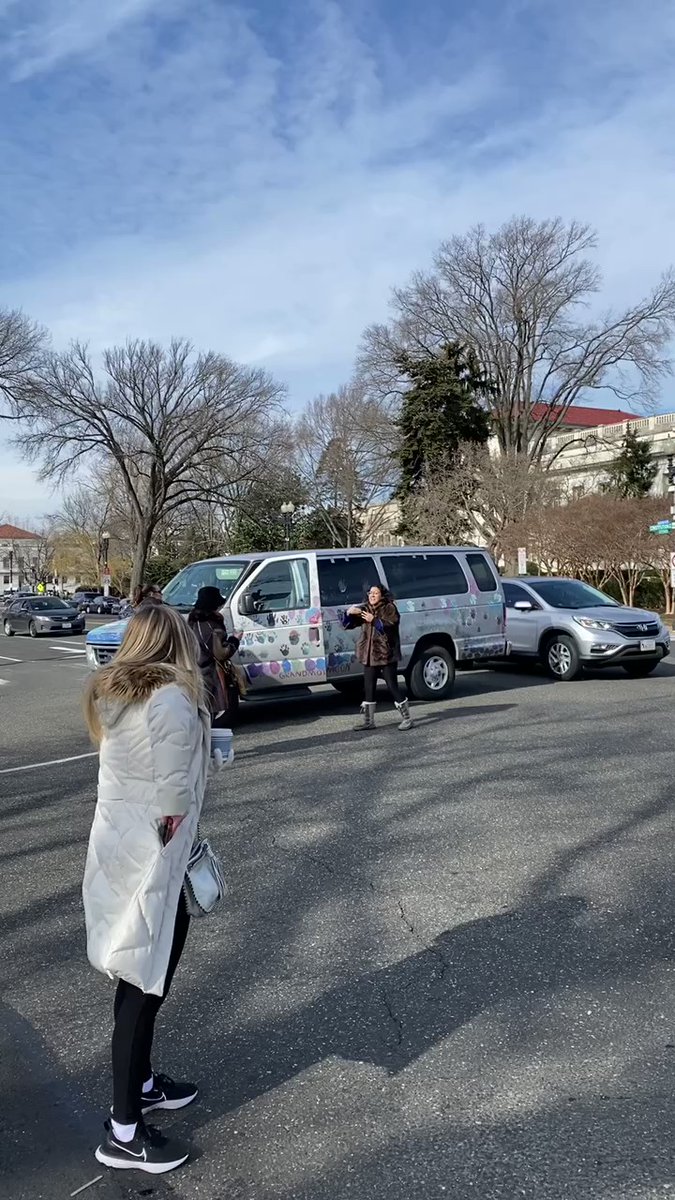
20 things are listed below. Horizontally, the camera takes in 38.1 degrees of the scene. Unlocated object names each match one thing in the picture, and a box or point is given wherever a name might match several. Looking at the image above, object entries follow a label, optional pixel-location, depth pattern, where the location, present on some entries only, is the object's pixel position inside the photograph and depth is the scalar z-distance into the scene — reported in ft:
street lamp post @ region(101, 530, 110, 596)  253.65
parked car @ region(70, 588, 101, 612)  201.81
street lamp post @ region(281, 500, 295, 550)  120.21
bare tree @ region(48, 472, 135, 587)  253.85
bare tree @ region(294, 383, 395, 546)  164.14
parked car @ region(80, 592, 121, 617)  199.82
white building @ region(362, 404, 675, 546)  177.01
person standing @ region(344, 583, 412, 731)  34.91
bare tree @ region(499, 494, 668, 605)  111.75
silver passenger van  37.35
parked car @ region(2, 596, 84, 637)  115.34
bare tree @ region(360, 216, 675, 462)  150.61
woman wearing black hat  30.48
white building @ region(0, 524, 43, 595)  428.56
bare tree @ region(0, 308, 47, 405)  136.74
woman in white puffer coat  9.80
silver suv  48.03
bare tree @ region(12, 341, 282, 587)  148.56
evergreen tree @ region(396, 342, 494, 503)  146.82
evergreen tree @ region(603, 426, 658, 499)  162.91
